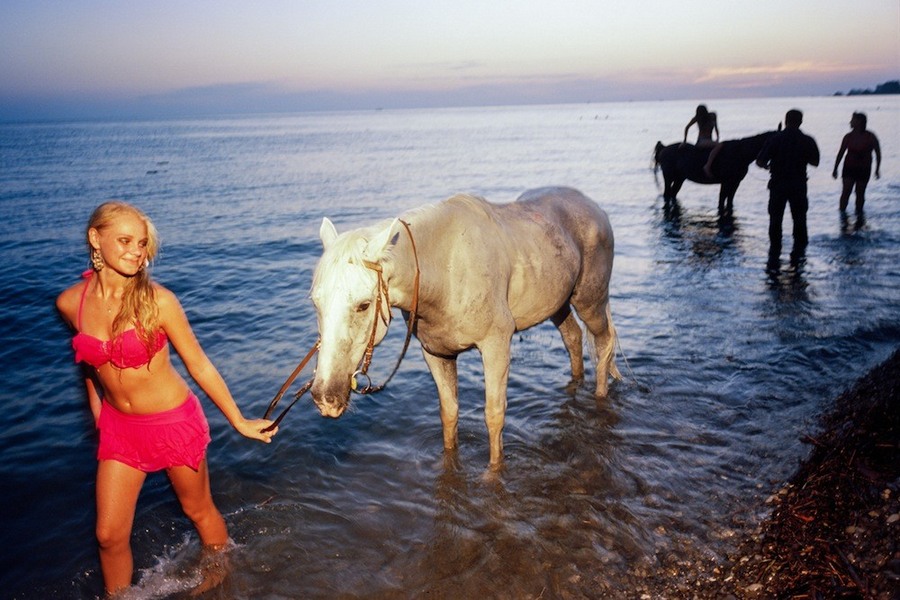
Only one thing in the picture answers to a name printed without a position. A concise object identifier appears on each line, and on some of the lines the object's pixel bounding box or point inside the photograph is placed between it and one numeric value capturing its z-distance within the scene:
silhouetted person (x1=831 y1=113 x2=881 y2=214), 14.66
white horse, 3.33
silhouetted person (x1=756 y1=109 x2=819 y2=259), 11.03
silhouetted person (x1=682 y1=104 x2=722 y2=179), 17.69
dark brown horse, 17.58
